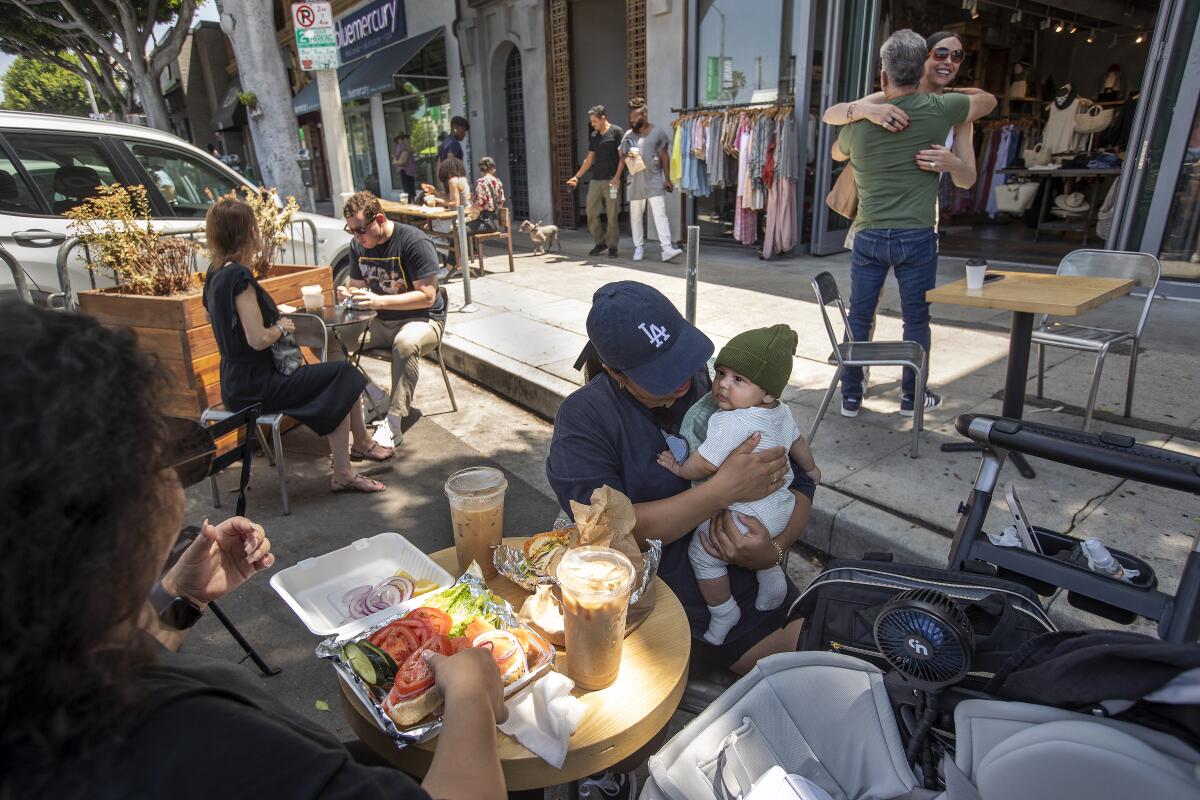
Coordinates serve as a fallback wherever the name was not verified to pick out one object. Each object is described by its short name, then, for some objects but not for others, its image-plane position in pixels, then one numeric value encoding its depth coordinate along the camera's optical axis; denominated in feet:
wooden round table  4.03
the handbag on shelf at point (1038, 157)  32.17
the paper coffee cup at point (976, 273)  11.52
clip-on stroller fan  3.76
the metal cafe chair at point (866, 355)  11.77
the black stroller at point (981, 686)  3.03
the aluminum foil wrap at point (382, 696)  3.87
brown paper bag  4.76
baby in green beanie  5.94
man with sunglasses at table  14.82
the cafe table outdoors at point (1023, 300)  10.76
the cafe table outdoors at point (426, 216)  27.20
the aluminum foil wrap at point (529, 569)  5.07
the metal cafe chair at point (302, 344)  12.07
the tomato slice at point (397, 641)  4.26
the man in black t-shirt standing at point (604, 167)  30.07
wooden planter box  12.87
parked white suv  16.02
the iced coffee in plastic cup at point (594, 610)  4.29
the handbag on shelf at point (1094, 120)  30.22
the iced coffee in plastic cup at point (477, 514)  5.72
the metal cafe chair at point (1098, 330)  12.29
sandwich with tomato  3.90
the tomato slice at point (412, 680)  3.89
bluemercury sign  50.29
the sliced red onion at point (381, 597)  5.25
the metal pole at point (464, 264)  23.63
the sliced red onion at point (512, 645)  4.26
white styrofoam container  5.33
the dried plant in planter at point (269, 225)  15.92
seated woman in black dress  11.36
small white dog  32.76
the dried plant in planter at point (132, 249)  13.34
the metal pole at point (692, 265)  12.91
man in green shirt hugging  12.50
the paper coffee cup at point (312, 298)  14.15
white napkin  4.04
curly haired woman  2.15
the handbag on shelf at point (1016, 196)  32.09
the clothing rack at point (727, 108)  28.02
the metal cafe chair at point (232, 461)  7.25
